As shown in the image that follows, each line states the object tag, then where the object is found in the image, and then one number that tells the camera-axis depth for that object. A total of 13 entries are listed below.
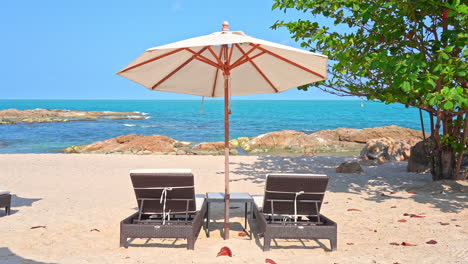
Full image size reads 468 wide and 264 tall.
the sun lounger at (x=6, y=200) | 6.71
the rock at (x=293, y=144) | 23.08
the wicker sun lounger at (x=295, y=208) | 4.98
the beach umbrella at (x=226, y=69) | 4.95
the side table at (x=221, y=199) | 5.80
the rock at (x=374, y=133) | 27.14
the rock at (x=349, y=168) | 11.84
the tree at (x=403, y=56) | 6.32
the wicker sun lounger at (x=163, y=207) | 4.98
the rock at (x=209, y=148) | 21.20
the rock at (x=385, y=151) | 14.62
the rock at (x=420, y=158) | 11.48
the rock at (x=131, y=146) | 20.78
